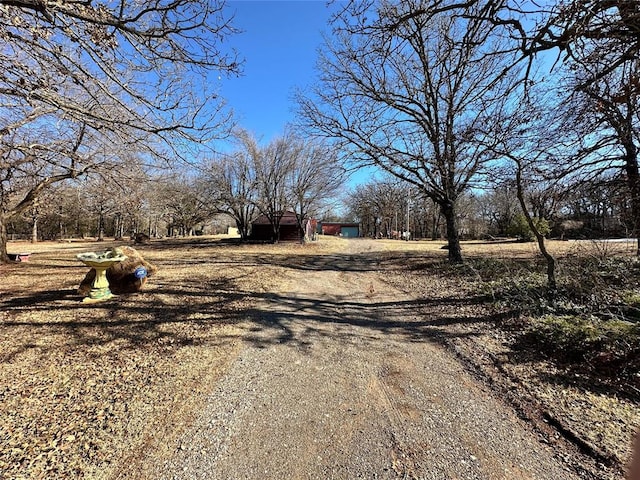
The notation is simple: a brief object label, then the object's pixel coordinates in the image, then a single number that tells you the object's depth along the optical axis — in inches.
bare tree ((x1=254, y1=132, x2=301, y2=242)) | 858.1
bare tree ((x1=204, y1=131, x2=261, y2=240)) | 864.9
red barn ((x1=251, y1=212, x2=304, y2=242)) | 1078.4
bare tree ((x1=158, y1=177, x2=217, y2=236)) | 981.8
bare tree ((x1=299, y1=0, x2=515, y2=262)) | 407.5
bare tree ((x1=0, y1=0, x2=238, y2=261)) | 138.4
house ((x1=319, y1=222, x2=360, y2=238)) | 2418.8
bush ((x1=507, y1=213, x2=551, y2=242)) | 825.7
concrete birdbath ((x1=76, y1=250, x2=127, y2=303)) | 244.9
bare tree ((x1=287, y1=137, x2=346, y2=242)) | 863.1
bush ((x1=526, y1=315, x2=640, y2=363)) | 142.7
